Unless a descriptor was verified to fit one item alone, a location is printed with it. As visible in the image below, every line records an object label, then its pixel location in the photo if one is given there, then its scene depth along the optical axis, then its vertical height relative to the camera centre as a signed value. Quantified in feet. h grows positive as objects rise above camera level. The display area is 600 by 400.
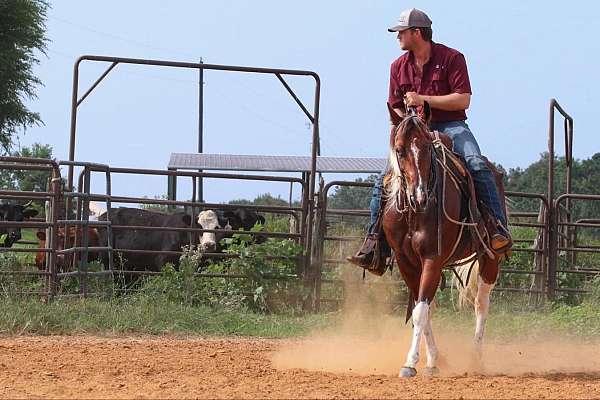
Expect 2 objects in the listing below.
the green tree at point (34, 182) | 160.14 +4.73
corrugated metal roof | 107.14 +6.24
